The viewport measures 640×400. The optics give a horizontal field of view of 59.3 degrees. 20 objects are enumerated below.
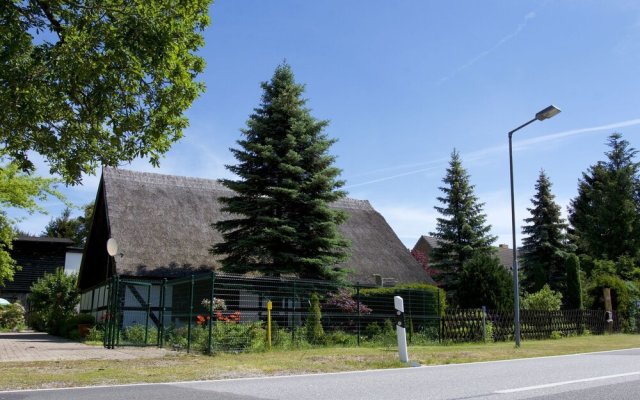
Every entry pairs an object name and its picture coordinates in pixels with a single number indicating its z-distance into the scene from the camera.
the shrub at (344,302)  17.99
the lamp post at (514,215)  16.86
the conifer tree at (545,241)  43.72
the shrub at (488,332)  20.02
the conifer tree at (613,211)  47.12
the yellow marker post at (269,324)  14.27
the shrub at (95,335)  20.41
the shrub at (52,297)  31.37
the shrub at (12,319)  34.12
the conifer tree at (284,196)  21.58
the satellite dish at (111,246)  20.44
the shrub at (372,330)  18.22
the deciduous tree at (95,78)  10.02
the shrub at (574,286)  28.64
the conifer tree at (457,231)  35.81
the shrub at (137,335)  17.62
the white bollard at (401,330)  11.22
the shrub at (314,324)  16.36
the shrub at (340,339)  16.43
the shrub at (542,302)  25.27
